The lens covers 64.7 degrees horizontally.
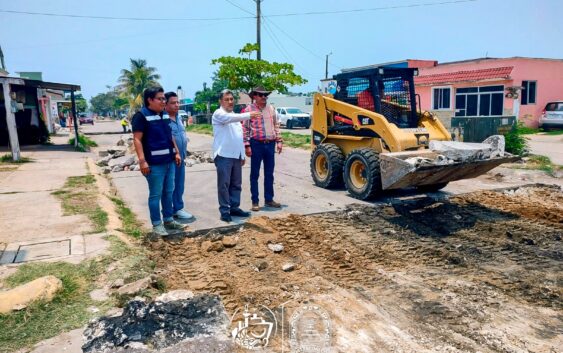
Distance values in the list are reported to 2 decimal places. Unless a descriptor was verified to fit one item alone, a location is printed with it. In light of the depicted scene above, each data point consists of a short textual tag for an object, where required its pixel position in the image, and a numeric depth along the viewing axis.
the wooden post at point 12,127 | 13.94
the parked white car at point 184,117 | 43.17
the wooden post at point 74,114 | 19.21
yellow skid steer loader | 6.55
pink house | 22.14
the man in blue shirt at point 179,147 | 6.24
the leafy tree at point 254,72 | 26.16
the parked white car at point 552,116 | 21.94
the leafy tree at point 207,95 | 49.11
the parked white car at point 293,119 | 32.22
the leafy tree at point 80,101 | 75.36
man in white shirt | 5.96
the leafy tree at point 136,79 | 50.06
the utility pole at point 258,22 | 27.31
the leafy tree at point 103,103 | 117.21
